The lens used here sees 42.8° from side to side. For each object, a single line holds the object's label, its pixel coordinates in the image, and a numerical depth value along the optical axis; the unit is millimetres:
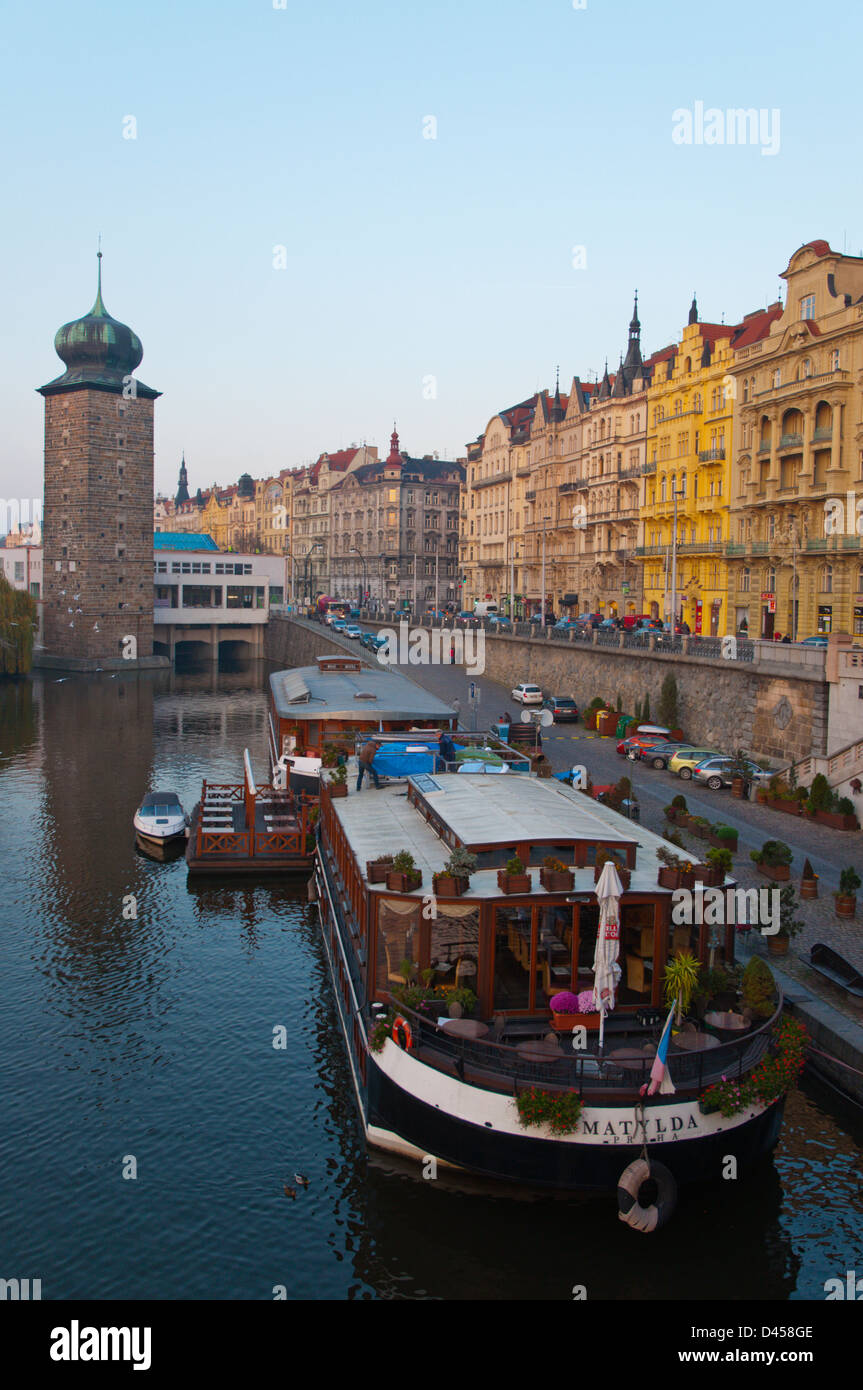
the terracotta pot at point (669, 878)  15031
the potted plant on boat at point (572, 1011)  14086
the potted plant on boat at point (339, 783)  23047
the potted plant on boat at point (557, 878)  14602
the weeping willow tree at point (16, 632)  81812
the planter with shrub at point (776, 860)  24188
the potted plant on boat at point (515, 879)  14547
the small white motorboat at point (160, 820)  32562
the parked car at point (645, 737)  42375
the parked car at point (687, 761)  38219
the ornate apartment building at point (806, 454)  47500
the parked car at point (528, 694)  59750
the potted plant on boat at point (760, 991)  14586
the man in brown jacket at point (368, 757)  24547
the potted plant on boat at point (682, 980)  14109
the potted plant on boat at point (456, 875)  14672
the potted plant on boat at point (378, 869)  15633
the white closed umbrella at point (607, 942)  13461
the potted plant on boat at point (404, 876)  15203
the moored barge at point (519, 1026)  13016
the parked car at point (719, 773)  35475
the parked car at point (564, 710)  54938
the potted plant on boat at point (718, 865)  15633
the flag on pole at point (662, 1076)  12727
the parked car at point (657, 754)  40844
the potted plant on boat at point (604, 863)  14982
